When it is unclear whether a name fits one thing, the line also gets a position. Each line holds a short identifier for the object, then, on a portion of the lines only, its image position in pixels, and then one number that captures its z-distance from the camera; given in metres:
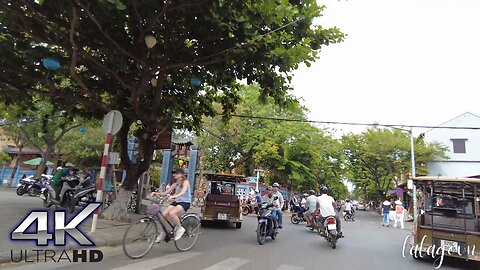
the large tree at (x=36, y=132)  22.00
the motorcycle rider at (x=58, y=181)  11.48
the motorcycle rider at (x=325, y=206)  10.34
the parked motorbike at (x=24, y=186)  18.58
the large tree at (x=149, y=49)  7.54
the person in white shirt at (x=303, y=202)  19.15
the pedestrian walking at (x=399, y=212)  21.33
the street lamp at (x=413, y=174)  23.12
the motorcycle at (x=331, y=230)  9.86
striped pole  8.31
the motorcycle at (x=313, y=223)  12.97
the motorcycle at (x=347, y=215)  25.85
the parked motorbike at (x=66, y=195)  11.24
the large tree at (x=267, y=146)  29.05
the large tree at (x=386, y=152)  32.00
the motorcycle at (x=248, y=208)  22.55
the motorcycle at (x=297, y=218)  18.42
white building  31.53
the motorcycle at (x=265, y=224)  9.60
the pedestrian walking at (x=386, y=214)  23.07
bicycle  6.41
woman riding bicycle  7.19
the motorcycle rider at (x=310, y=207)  14.03
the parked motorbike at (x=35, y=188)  18.44
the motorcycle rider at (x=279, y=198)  11.23
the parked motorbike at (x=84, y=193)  11.27
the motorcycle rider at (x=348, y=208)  25.78
